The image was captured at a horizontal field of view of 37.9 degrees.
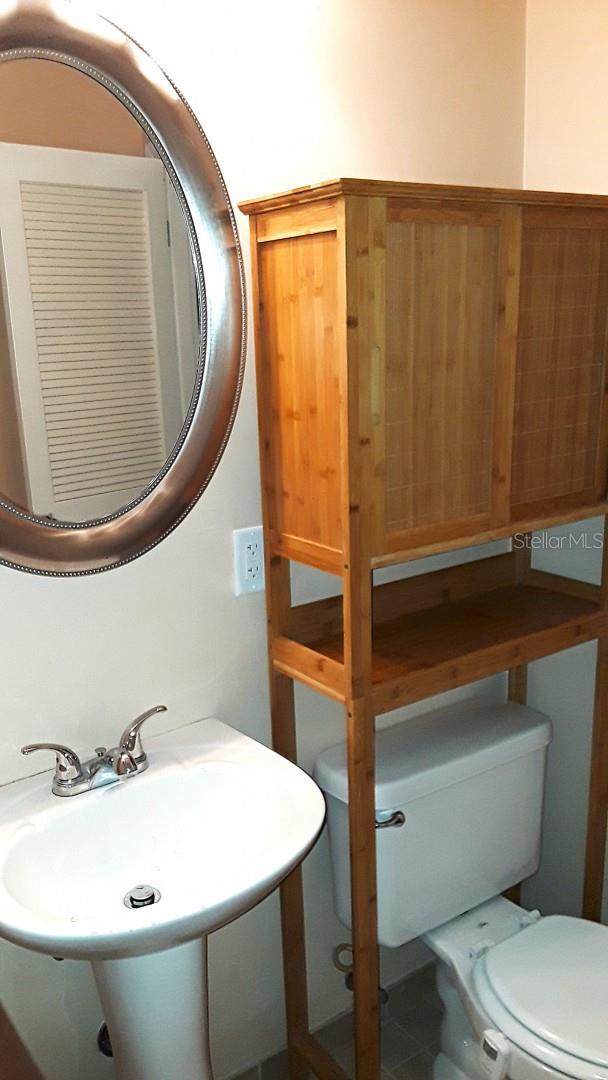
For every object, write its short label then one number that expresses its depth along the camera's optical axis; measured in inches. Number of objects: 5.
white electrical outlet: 63.8
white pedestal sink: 44.7
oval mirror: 50.5
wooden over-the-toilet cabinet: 52.0
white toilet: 58.8
